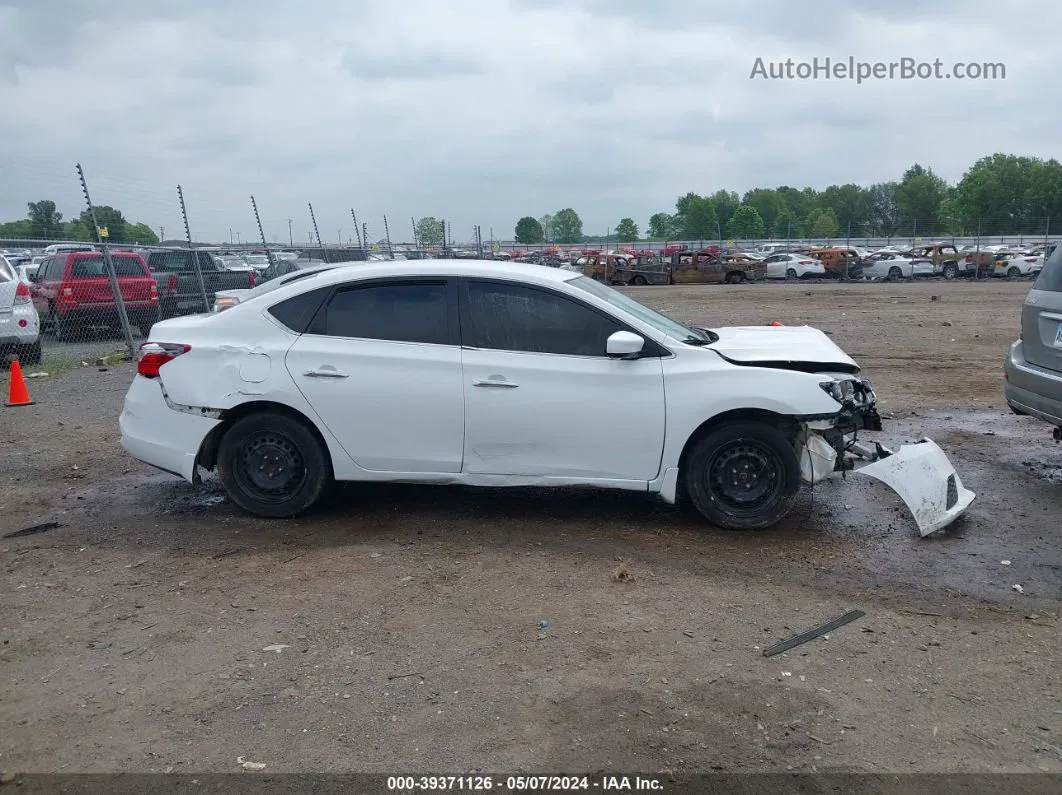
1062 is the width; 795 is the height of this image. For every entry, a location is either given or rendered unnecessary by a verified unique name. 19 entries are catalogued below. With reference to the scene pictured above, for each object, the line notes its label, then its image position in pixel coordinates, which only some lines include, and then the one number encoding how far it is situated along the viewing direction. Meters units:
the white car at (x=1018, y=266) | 40.44
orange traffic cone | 10.49
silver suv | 6.52
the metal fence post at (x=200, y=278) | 16.74
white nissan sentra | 5.57
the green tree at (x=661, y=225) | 142.90
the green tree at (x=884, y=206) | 120.09
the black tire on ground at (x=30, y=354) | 13.62
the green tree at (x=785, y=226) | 118.49
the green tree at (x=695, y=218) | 125.44
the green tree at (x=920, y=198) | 113.38
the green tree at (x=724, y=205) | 138.38
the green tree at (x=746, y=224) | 129.25
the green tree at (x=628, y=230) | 121.39
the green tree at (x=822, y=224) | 120.69
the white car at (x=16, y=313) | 12.68
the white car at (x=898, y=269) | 41.59
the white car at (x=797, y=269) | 43.22
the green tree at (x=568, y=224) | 133.62
